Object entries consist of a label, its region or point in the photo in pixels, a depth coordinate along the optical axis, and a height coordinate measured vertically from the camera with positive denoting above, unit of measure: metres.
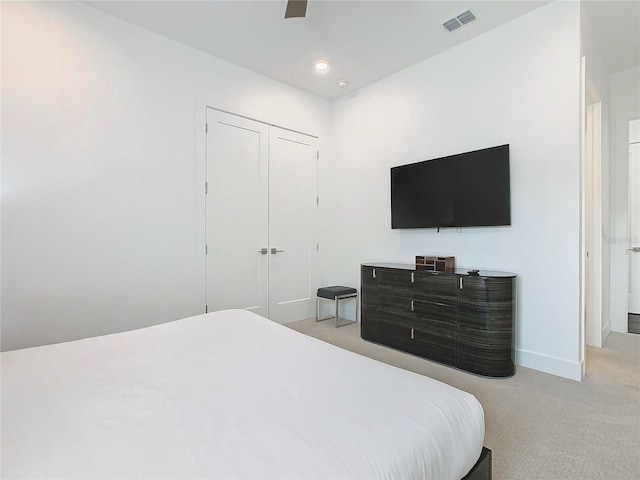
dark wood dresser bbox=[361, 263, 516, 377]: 2.52 -0.69
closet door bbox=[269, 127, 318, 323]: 3.94 +0.18
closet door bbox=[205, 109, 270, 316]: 3.40 +0.29
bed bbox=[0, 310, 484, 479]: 0.77 -0.54
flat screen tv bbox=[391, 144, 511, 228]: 2.83 +0.47
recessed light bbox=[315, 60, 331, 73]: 3.48 +1.95
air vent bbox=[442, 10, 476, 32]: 2.73 +1.95
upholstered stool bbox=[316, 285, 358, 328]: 3.90 -0.71
